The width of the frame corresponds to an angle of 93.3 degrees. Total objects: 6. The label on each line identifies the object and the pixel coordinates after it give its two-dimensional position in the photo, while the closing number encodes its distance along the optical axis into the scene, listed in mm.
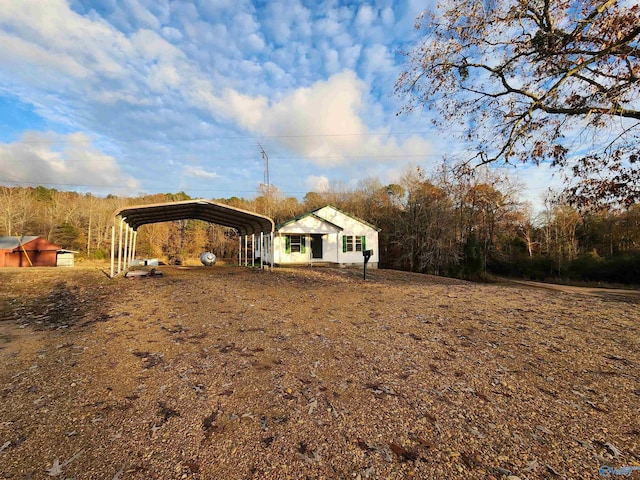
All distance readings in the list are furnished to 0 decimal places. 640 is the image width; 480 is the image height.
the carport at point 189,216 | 12365
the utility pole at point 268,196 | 37919
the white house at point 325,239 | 20266
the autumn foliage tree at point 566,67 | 5723
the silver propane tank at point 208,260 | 20312
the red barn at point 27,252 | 20703
